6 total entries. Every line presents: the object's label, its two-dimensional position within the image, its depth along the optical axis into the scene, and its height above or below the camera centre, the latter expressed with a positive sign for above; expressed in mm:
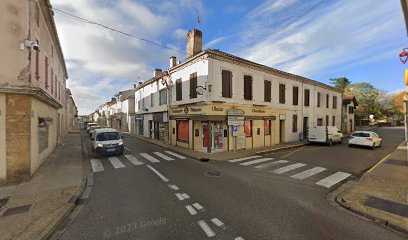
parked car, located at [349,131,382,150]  14984 -1451
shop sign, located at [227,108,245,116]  13526 +689
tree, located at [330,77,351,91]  49031 +10307
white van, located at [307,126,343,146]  16922 -1210
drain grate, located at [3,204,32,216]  4625 -2261
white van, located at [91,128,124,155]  11383 -1311
